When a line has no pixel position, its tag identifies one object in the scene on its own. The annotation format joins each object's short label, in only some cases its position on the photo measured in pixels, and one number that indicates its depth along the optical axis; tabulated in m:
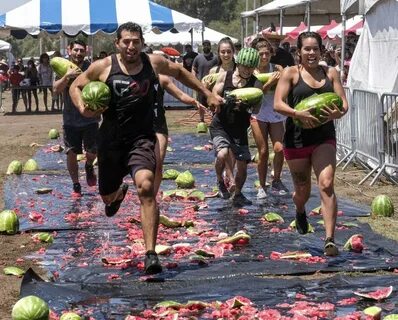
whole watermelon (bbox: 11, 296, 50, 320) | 6.38
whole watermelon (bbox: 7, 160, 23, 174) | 15.97
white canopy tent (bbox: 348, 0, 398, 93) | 15.76
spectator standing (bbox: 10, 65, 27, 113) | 34.31
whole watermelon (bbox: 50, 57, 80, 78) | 12.18
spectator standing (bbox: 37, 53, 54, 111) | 34.38
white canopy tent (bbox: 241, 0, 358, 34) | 24.86
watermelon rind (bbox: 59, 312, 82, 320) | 6.41
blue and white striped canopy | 30.11
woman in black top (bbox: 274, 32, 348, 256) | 8.86
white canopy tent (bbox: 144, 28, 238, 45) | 58.12
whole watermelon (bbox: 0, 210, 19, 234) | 10.58
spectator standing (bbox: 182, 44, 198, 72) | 33.94
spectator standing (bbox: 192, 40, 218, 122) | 27.64
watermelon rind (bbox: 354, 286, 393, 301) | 7.13
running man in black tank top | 8.69
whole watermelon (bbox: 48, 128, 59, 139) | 23.33
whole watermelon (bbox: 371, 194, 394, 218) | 11.36
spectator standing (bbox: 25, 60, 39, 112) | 35.00
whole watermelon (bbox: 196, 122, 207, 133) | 23.77
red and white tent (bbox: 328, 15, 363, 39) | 35.25
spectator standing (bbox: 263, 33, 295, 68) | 14.11
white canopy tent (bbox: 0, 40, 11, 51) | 55.10
